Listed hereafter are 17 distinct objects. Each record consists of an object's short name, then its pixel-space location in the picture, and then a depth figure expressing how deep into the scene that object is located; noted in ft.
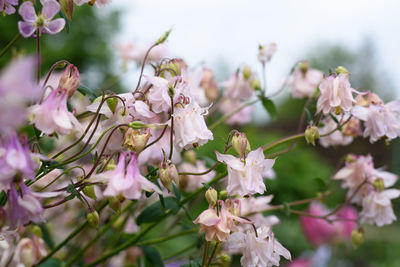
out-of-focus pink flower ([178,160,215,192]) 3.21
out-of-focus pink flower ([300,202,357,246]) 8.13
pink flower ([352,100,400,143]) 2.57
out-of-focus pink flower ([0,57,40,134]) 1.03
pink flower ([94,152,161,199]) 1.70
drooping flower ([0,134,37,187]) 1.45
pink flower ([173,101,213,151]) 2.01
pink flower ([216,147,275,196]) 2.05
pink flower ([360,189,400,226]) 2.99
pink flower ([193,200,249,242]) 2.01
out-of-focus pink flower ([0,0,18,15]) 2.03
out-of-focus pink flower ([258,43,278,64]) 3.54
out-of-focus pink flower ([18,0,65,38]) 1.87
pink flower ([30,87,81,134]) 1.72
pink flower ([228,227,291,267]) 2.12
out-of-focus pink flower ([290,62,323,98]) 3.48
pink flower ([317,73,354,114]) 2.40
